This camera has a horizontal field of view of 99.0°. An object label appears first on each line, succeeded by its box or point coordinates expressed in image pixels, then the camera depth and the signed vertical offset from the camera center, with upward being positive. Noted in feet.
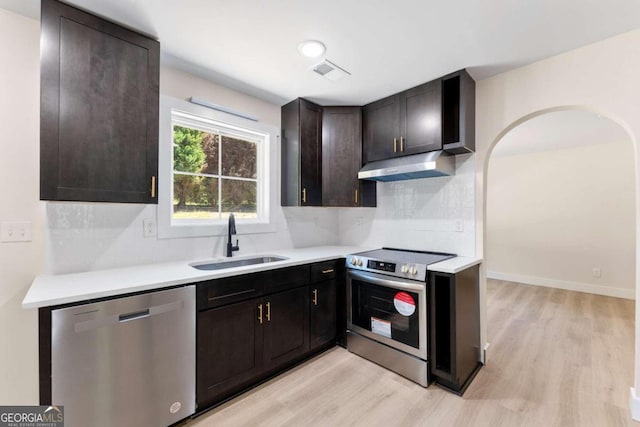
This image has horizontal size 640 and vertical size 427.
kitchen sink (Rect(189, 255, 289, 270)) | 7.23 -1.37
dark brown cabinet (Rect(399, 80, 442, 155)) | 7.66 +2.83
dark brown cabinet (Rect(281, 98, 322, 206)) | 9.06 +2.10
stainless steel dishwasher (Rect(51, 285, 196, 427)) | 4.23 -2.49
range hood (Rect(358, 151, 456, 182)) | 7.48 +1.41
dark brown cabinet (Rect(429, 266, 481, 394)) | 6.49 -2.88
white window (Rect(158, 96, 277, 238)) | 7.14 +1.31
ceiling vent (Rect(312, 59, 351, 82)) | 6.93 +3.81
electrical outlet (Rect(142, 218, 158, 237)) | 6.69 -0.31
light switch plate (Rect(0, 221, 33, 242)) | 5.14 -0.33
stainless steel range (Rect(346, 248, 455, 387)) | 6.85 -2.61
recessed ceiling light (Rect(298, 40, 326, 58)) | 6.10 +3.83
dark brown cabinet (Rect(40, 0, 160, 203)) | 4.75 +1.99
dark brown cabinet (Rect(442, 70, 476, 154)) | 7.31 +2.89
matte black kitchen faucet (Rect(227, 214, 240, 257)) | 7.89 -0.54
